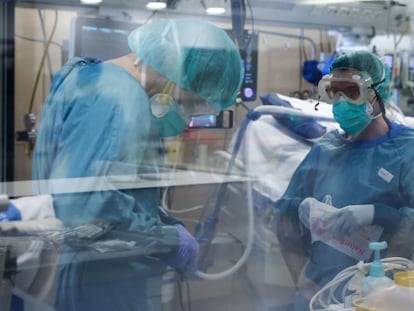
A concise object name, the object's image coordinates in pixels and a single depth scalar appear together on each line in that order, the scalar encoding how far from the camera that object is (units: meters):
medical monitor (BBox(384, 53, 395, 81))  2.18
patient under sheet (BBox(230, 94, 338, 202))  1.89
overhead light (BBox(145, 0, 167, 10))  1.70
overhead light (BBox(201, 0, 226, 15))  1.69
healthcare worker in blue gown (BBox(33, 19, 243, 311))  1.41
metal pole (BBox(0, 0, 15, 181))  2.04
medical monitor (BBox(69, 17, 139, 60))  1.53
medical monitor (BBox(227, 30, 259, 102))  1.79
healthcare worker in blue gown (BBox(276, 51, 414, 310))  1.41
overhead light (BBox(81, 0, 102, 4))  1.76
